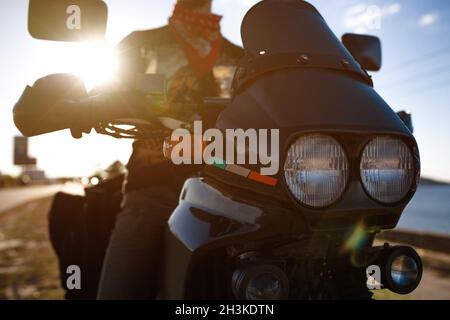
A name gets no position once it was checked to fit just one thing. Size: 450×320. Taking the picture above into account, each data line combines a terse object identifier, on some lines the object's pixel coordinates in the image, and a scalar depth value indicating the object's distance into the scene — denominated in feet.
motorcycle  3.98
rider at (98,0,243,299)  6.57
